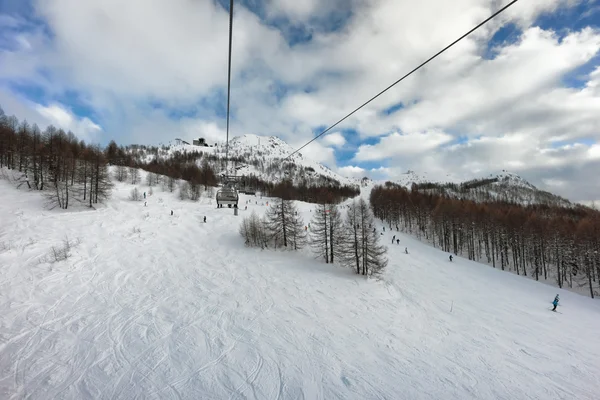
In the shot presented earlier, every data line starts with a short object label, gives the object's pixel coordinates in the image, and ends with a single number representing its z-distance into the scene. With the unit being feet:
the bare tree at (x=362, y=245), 83.28
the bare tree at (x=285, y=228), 105.29
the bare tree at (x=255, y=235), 104.78
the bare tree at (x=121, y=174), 225.27
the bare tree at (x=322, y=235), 97.55
